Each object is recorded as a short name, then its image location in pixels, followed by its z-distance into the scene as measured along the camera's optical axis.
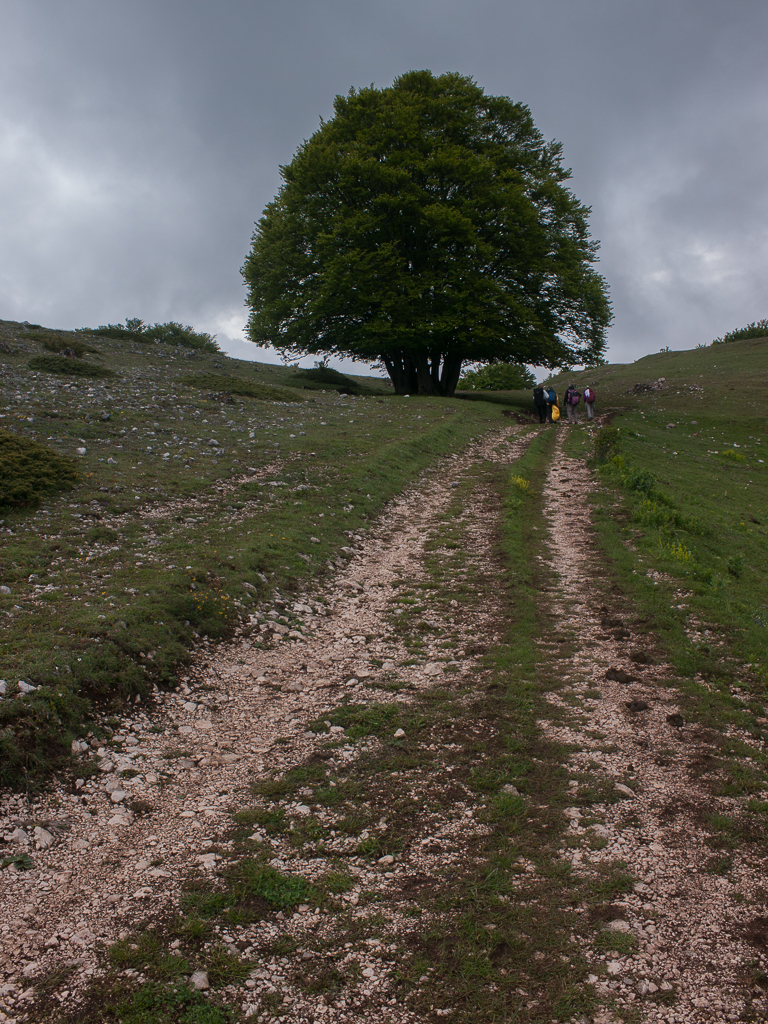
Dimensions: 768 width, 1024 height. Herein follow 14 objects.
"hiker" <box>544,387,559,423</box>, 37.59
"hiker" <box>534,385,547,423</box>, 37.19
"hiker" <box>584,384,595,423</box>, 38.26
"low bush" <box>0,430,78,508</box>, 12.73
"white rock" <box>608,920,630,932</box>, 4.51
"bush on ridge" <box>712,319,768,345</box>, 67.94
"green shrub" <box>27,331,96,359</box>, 38.31
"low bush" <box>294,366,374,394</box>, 47.28
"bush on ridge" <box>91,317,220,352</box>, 64.38
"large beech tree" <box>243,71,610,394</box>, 39.72
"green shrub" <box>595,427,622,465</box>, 24.08
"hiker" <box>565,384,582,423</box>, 37.44
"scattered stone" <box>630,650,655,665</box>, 8.79
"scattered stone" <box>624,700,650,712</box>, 7.57
